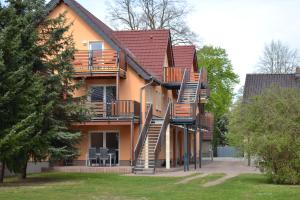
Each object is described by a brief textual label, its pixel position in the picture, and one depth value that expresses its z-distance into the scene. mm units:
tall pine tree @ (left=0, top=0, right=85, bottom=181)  20859
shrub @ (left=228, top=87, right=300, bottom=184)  21906
